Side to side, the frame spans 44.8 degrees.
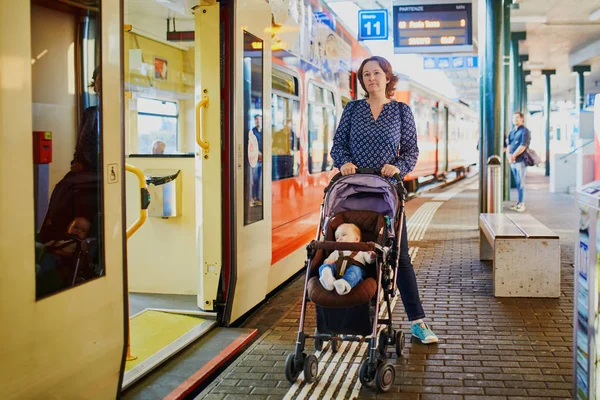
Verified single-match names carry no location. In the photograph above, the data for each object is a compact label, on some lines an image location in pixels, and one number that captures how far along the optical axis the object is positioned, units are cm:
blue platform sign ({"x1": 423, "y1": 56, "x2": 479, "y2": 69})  2323
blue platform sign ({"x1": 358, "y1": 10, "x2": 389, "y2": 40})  1454
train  292
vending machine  307
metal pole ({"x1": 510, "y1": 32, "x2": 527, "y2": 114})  2256
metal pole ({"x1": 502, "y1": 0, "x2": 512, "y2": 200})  1604
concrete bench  660
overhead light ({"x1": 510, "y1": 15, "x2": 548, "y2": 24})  1970
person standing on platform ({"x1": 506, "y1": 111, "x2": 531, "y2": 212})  1397
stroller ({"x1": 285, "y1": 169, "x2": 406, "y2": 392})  417
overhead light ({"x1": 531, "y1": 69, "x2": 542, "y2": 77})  3534
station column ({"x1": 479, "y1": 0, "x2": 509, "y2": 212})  1120
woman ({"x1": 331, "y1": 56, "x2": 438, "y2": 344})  493
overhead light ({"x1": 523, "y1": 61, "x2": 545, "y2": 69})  3181
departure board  1454
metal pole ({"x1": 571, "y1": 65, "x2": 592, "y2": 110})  3050
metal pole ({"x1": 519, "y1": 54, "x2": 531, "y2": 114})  2817
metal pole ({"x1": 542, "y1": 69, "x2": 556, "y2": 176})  3404
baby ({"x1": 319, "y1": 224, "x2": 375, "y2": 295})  412
